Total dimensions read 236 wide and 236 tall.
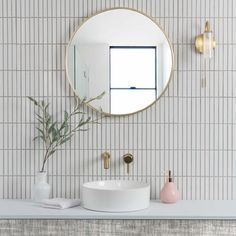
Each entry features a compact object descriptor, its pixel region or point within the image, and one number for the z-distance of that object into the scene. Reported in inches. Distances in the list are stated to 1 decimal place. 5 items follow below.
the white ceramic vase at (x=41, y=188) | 106.2
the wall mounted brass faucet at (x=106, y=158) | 109.6
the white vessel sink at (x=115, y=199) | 96.5
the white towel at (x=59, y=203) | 99.9
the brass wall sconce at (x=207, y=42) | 105.3
